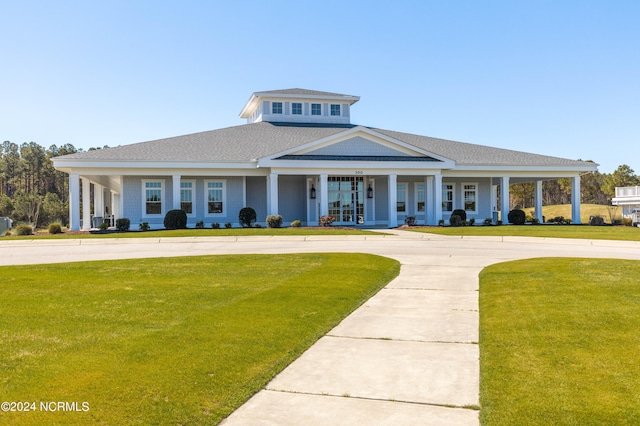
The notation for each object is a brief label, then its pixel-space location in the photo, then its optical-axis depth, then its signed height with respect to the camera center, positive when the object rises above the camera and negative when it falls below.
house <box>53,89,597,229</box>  31.81 +1.97
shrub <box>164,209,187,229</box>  30.42 -0.64
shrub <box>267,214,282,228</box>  31.08 -0.77
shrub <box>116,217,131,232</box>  29.83 -0.81
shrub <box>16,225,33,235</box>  28.94 -1.04
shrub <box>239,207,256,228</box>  31.98 -0.49
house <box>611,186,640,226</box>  54.59 +0.42
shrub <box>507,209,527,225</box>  35.91 -0.82
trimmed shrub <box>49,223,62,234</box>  29.20 -0.97
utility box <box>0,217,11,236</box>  31.69 -0.84
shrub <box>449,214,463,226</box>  34.00 -0.91
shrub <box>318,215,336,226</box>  31.45 -0.76
